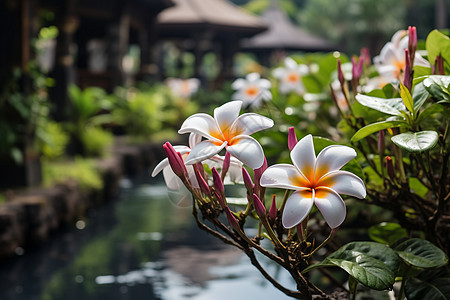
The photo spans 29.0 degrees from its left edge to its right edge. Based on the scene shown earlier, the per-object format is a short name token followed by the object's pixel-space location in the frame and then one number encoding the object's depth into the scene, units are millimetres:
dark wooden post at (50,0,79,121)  7574
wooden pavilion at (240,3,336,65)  21799
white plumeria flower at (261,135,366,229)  582
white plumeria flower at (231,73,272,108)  1293
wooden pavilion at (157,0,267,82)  15046
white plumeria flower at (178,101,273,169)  604
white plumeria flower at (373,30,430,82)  843
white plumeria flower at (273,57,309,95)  1412
